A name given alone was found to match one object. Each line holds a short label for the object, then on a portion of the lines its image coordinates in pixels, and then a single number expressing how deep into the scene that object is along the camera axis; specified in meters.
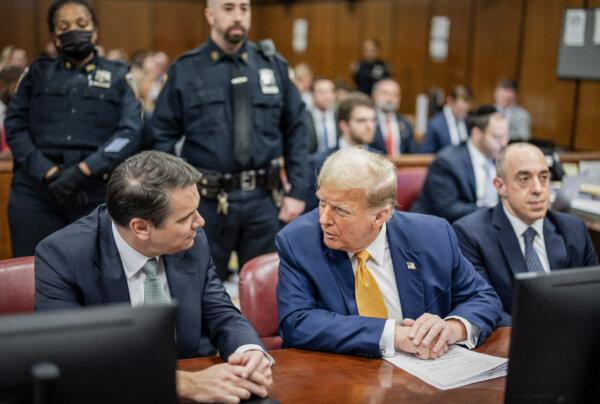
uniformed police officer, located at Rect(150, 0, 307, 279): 3.39
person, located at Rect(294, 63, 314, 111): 9.53
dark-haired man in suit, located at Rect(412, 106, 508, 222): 4.29
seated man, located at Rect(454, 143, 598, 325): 2.75
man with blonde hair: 2.04
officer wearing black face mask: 3.27
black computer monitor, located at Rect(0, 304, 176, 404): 1.15
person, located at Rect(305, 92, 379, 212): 4.95
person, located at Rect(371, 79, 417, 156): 6.77
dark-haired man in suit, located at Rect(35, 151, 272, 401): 1.92
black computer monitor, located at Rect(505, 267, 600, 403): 1.45
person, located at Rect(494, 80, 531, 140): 7.73
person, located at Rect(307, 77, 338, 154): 7.35
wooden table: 1.75
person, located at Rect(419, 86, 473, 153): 6.80
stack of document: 1.86
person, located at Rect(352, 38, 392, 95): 10.31
